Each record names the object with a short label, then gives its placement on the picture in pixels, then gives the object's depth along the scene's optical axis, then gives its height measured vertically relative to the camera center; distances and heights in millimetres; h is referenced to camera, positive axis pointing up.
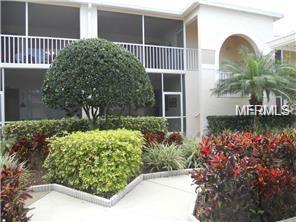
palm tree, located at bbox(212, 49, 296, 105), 9882 +1520
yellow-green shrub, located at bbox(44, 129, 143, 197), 4187 -910
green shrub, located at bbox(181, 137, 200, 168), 6078 -1065
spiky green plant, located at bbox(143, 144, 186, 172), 5698 -1181
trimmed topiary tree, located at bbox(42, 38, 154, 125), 5814 +946
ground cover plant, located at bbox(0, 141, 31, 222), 2267 -847
